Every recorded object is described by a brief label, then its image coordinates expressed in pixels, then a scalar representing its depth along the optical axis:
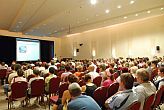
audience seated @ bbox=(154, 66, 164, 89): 2.50
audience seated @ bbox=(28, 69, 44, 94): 3.46
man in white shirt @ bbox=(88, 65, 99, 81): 3.51
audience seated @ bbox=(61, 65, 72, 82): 3.64
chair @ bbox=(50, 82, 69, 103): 2.65
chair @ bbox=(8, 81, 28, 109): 2.87
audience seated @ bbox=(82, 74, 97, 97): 2.27
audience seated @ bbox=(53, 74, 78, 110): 2.01
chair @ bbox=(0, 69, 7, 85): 5.47
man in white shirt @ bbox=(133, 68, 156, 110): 1.88
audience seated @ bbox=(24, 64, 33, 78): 4.27
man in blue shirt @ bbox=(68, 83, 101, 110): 1.36
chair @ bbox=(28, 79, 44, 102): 3.10
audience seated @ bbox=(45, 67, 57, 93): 3.40
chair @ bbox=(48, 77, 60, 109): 3.32
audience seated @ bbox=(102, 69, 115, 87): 2.81
